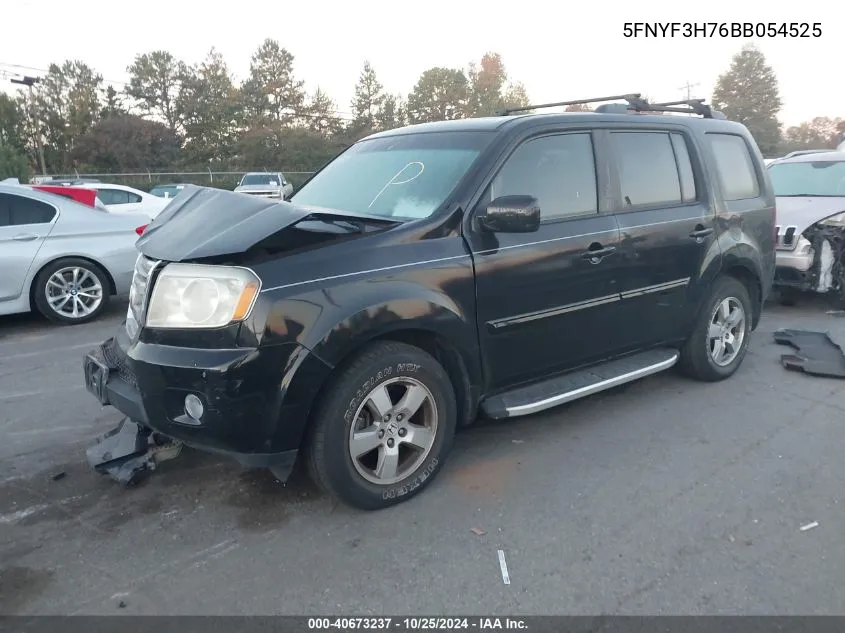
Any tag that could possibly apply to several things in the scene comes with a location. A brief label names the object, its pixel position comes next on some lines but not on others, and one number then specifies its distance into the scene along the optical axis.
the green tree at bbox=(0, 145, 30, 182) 27.68
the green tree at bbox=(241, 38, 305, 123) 55.41
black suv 3.09
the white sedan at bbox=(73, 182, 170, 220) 14.20
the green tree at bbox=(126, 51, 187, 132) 57.84
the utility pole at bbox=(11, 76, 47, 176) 29.21
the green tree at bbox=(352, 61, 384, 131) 58.75
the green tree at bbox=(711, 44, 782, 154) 60.84
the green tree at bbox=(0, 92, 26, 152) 50.03
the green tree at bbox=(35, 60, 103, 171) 53.06
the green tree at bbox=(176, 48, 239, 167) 54.25
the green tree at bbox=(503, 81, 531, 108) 65.70
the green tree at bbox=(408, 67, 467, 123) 59.22
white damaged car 7.68
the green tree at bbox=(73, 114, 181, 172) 50.03
